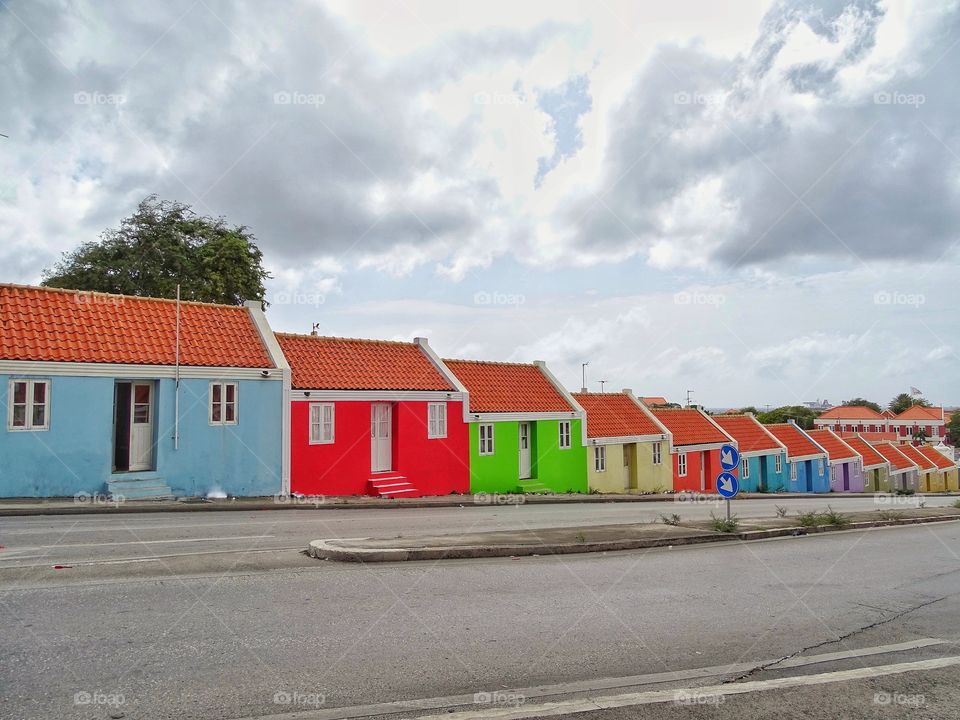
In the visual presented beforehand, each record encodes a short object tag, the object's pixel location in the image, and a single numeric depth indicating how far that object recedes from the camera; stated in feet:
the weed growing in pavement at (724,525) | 45.75
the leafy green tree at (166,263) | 106.11
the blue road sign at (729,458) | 44.39
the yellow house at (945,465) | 223.51
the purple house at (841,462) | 164.45
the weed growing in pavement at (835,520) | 52.70
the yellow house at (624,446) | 101.30
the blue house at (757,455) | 135.44
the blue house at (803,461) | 149.28
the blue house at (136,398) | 52.26
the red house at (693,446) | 119.75
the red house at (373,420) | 67.26
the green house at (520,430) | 84.48
